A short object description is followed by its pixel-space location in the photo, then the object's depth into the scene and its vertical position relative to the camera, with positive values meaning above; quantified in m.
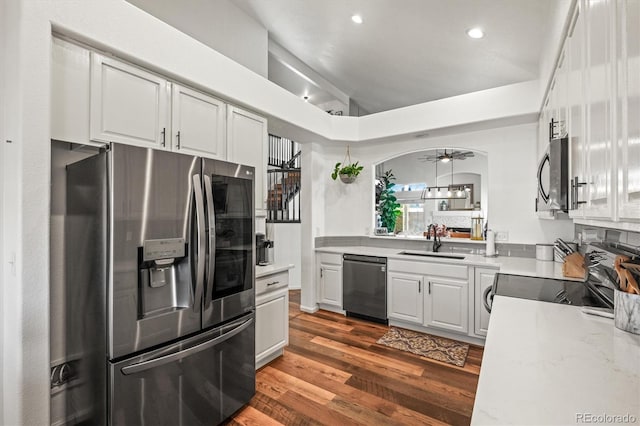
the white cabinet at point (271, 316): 2.66 -0.95
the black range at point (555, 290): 1.65 -0.48
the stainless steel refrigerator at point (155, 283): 1.50 -0.39
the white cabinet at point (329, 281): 4.19 -0.95
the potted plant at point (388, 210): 5.06 +0.06
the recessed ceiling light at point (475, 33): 3.01 +1.81
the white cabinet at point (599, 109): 0.99 +0.38
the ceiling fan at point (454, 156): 5.79 +1.19
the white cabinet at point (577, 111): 1.34 +0.50
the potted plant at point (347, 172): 4.29 +0.59
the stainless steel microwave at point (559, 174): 1.54 +0.21
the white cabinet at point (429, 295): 3.31 -0.93
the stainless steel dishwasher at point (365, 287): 3.82 -0.95
